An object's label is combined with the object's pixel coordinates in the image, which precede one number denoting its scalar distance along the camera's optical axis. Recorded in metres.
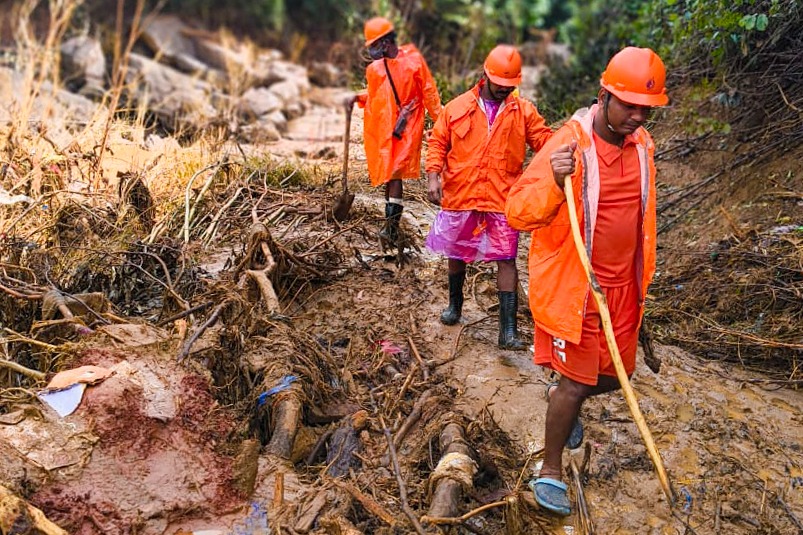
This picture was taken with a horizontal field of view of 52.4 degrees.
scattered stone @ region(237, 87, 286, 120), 11.53
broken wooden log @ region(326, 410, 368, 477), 3.40
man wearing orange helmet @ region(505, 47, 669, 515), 2.84
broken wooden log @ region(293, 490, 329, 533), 2.89
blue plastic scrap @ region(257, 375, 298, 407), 3.55
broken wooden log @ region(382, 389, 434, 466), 3.47
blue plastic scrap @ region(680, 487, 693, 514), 3.25
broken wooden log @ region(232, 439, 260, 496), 3.06
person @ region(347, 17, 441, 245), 5.40
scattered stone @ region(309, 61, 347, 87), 14.20
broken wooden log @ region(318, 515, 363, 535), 2.80
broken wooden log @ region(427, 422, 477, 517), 2.97
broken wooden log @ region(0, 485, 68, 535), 2.50
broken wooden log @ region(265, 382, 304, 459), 3.32
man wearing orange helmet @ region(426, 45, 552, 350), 4.22
